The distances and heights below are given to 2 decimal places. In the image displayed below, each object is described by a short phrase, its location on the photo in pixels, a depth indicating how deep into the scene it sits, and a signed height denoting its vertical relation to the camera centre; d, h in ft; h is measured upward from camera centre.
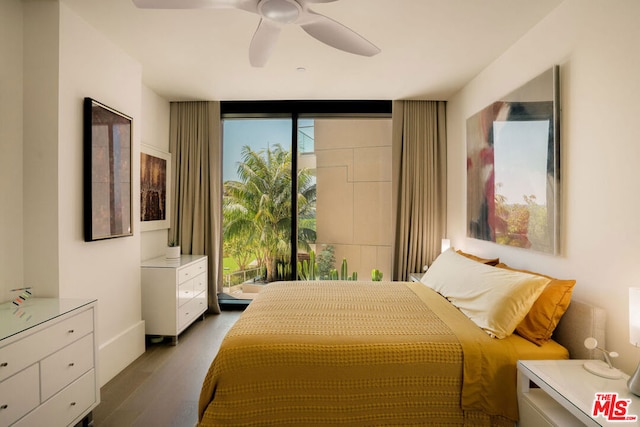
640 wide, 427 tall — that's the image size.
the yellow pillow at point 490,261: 9.00 -1.34
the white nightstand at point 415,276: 11.95 -2.41
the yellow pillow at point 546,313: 6.18 -1.87
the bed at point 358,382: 5.44 -2.77
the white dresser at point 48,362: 5.04 -2.54
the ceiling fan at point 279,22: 5.58 +3.41
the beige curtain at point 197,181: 13.58 +1.16
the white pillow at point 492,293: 6.15 -1.67
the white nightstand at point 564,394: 4.34 -2.51
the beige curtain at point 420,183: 13.50 +1.11
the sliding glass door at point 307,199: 14.82 +0.51
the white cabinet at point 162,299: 10.51 -2.77
